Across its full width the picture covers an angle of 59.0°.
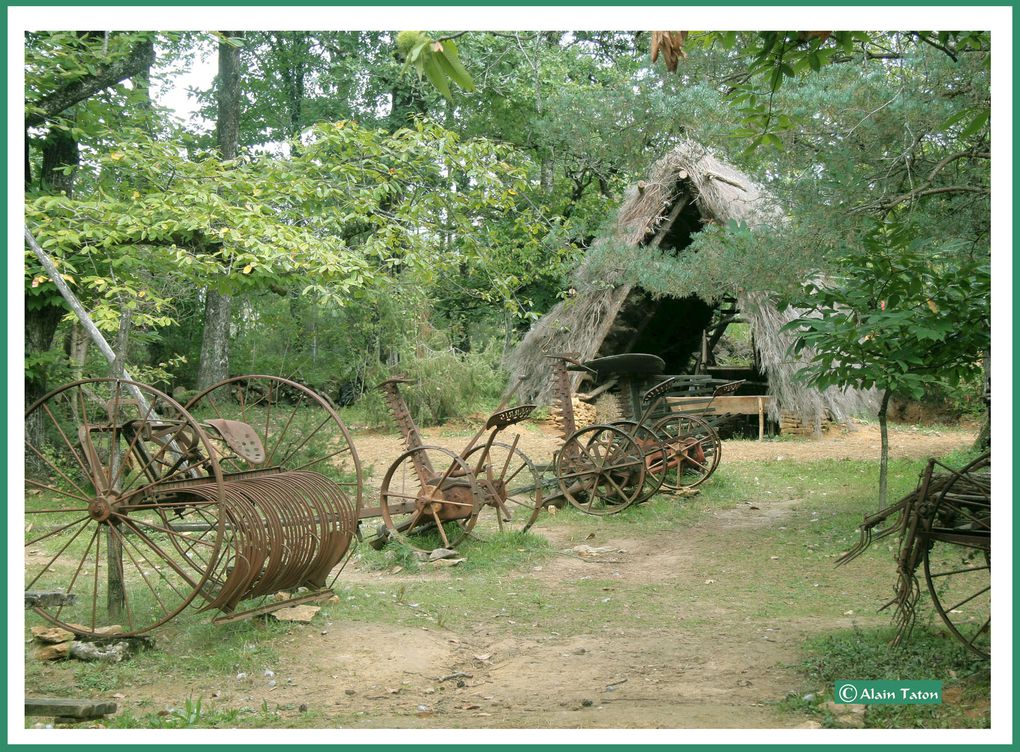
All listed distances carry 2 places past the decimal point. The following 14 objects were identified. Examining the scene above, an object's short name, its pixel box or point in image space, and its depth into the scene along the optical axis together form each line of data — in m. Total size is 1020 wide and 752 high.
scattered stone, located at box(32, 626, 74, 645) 5.23
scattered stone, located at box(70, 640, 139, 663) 5.03
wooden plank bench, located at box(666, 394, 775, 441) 16.10
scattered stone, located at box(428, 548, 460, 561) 7.77
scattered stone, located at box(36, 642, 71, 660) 5.10
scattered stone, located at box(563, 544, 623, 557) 8.33
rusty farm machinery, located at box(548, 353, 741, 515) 10.00
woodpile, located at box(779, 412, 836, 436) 15.70
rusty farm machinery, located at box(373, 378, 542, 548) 7.96
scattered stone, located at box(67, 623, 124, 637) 5.14
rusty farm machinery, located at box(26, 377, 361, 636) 5.14
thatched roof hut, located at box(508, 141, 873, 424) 14.62
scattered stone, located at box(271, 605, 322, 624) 5.72
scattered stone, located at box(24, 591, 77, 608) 5.74
